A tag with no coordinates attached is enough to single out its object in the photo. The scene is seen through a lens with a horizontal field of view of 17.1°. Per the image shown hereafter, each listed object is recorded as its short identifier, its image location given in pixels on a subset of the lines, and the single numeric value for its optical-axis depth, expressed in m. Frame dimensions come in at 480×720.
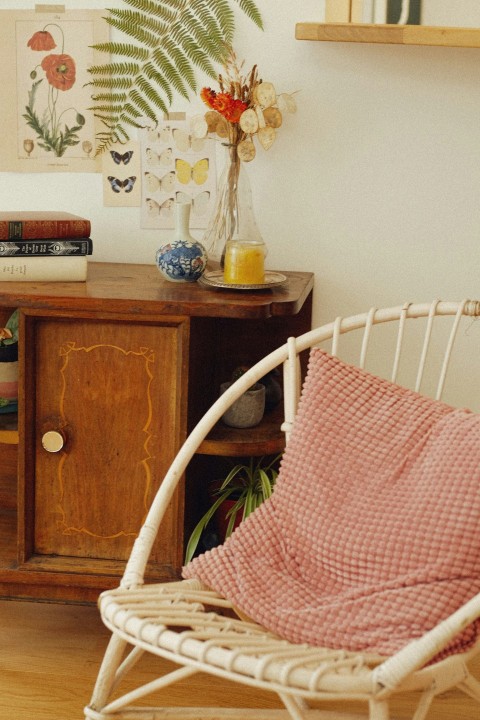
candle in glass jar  3.00
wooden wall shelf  3.01
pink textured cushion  2.55
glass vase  3.15
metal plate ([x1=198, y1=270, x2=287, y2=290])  3.00
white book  3.04
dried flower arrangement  3.10
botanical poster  3.27
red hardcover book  3.06
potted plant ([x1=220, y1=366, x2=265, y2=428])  3.05
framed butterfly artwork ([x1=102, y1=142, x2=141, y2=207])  3.30
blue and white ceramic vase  3.07
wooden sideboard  2.93
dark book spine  3.05
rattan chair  2.38
